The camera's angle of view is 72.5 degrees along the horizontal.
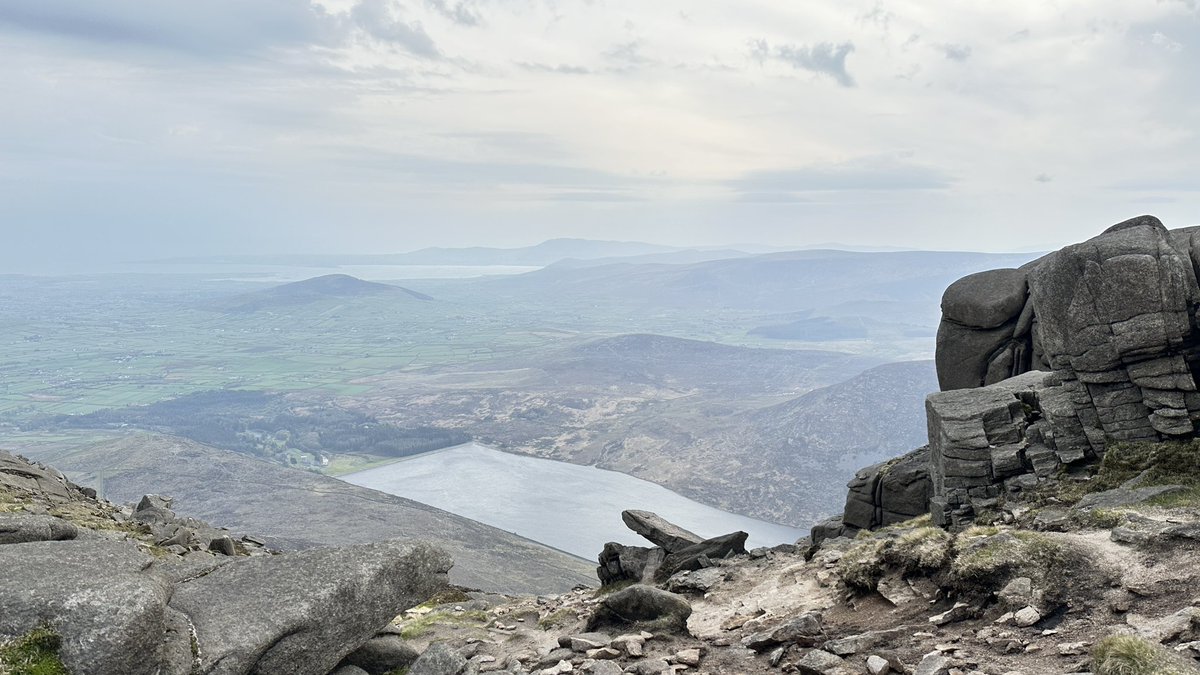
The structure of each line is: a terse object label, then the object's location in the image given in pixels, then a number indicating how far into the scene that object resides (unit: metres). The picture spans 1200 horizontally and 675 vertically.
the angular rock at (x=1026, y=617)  18.41
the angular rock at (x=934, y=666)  16.62
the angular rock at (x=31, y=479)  43.75
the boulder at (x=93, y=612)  15.39
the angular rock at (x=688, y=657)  20.95
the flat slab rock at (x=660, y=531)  40.78
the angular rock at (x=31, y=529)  20.06
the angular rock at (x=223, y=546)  40.47
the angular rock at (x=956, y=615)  20.11
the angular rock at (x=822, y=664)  18.00
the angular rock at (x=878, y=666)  17.36
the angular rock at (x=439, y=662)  20.16
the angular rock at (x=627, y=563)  39.44
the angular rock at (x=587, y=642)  23.30
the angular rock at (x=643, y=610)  24.73
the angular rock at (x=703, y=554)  37.59
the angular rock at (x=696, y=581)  32.16
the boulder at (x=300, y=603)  17.69
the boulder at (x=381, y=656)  20.70
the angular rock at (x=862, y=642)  18.98
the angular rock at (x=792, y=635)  21.03
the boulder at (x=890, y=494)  41.28
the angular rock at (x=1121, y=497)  26.81
